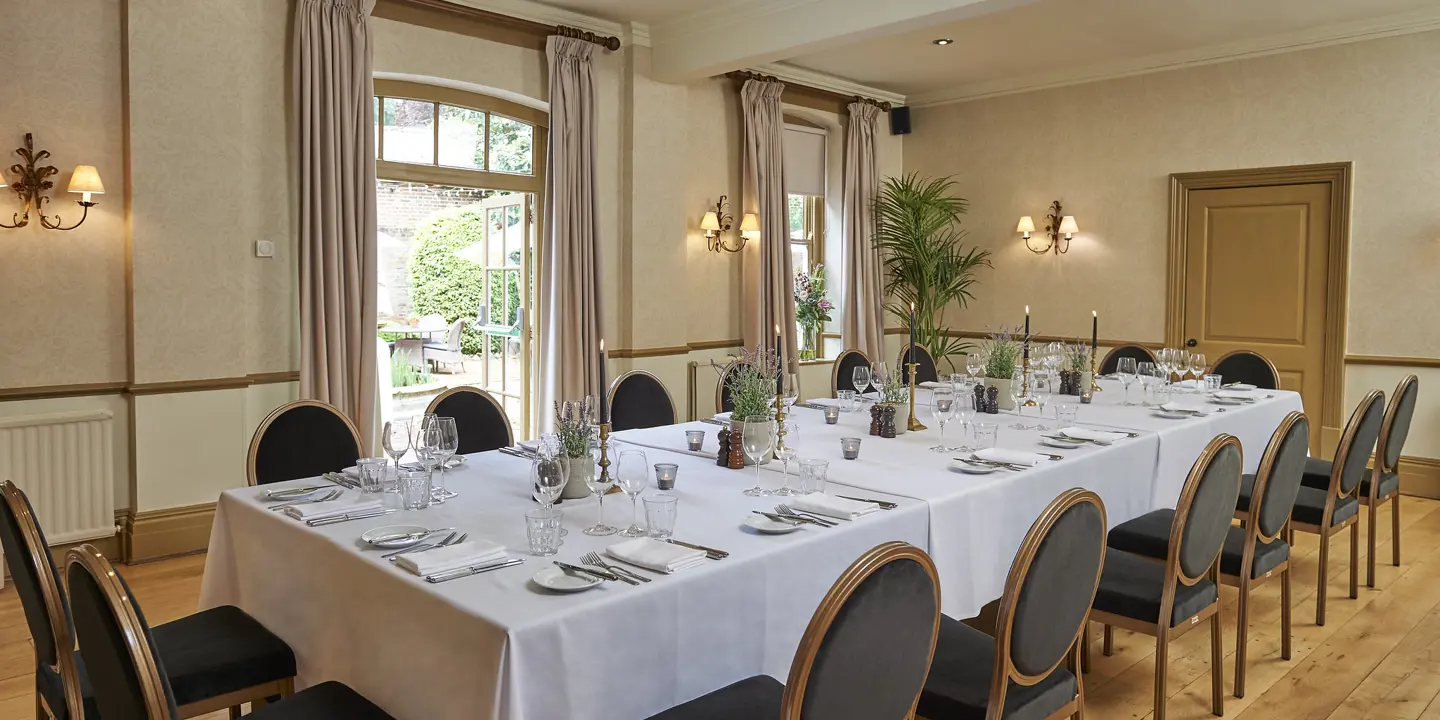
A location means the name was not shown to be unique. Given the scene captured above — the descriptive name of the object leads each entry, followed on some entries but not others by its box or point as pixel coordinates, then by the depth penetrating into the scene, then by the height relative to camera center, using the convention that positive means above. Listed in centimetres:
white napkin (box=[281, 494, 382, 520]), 242 -47
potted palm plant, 814 +60
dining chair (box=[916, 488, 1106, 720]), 195 -65
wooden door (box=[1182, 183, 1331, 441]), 663 +36
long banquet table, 177 -57
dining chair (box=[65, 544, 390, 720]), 150 -51
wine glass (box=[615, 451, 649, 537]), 227 -36
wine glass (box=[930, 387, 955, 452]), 348 -30
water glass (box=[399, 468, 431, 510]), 254 -44
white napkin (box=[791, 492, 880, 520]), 244 -46
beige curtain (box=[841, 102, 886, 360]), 803 +66
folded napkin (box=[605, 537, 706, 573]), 201 -48
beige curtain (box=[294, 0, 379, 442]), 489 +59
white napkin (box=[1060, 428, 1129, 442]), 359 -40
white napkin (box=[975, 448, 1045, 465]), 316 -42
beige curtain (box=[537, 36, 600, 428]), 600 +48
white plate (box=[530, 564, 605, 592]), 186 -49
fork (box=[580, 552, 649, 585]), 194 -50
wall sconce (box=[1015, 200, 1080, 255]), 765 +78
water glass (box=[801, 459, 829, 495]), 271 -42
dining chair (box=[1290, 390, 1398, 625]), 370 -62
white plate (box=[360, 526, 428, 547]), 216 -47
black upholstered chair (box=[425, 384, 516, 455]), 377 -37
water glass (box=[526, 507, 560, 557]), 214 -45
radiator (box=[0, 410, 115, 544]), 425 -65
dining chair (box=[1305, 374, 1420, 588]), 417 -57
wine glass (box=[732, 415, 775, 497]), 288 -34
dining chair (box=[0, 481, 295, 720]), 201 -76
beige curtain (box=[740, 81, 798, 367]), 715 +74
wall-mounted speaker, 853 +176
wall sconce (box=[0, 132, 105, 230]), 418 +58
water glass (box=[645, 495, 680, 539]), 219 -43
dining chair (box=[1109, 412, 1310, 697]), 296 -69
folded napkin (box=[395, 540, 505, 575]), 198 -48
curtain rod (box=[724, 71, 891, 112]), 705 +181
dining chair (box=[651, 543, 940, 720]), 158 -53
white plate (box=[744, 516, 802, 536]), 228 -47
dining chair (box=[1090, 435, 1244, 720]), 260 -73
